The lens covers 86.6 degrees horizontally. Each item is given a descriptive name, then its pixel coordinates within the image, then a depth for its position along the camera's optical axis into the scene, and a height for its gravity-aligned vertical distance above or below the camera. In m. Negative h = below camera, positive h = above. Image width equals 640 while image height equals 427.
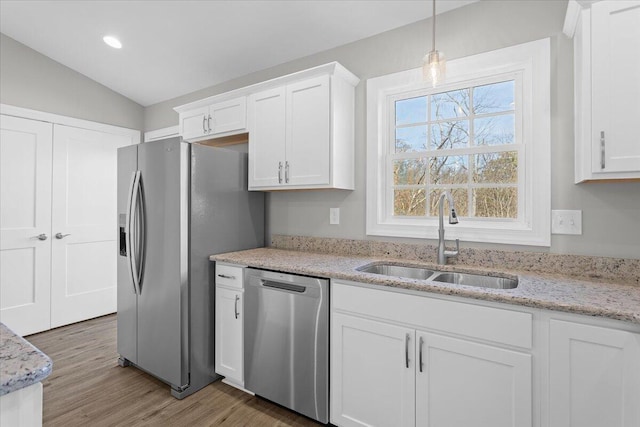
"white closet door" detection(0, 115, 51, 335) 3.14 -0.09
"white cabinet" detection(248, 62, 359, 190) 2.31 +0.59
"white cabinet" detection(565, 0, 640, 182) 1.43 +0.54
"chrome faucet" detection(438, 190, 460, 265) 2.05 -0.18
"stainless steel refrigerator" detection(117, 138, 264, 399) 2.25 -0.23
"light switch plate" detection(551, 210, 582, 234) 1.81 -0.04
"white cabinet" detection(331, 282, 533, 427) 1.39 -0.69
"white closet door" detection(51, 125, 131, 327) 3.48 -0.11
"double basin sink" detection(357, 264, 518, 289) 1.88 -0.37
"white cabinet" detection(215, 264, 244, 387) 2.25 -0.75
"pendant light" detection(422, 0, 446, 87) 1.58 +0.69
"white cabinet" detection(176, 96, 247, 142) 2.78 +0.84
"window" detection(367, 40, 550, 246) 1.93 +0.42
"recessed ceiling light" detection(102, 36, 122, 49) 3.00 +1.54
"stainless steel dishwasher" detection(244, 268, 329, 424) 1.88 -0.75
